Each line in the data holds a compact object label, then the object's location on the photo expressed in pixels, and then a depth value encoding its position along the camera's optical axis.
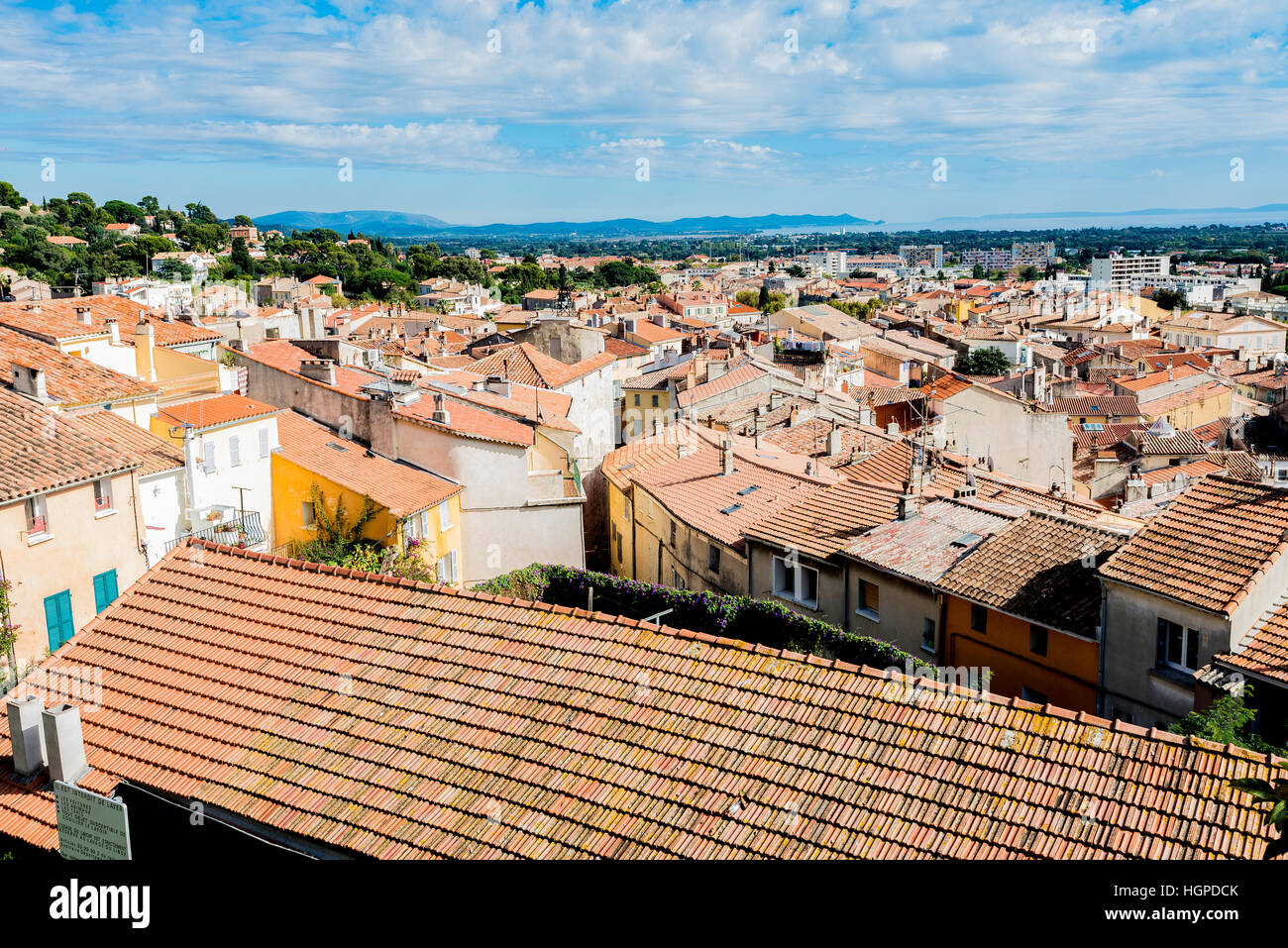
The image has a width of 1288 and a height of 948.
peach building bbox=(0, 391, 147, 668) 18.28
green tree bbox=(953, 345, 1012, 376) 77.94
